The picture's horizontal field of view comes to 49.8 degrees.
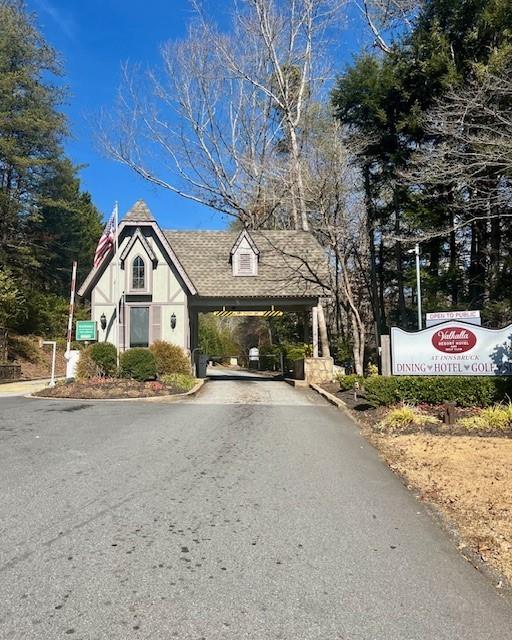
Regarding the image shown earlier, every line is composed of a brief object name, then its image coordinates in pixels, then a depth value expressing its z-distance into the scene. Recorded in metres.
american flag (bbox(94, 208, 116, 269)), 20.59
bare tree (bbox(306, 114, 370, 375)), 22.22
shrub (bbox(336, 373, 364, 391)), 16.96
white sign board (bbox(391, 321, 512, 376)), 12.35
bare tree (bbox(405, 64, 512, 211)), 15.20
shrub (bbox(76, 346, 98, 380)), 18.31
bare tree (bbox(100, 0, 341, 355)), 25.78
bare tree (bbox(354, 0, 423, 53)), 22.64
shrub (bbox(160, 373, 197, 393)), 17.98
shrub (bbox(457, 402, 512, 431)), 9.83
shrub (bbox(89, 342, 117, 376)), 18.16
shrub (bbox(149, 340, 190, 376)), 20.09
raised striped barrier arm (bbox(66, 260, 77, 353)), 18.97
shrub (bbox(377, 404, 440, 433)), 10.48
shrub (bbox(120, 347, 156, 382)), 17.88
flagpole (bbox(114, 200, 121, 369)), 21.65
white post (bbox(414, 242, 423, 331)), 18.47
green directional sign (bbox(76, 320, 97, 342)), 20.73
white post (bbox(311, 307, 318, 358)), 23.17
